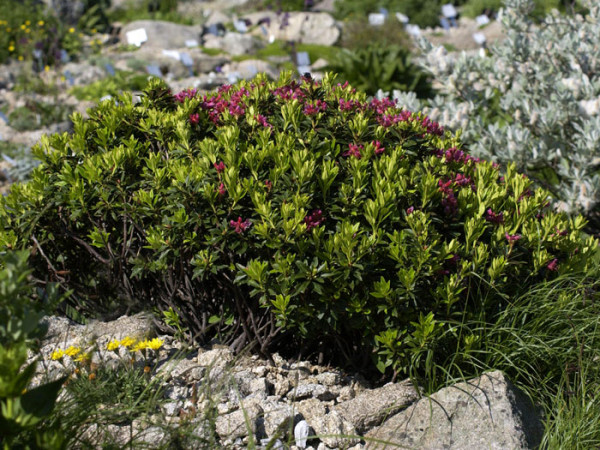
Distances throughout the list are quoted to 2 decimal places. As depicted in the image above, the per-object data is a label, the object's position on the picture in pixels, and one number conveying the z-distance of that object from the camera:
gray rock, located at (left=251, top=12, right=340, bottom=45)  12.55
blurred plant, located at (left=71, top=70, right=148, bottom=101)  8.46
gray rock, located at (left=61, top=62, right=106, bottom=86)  9.58
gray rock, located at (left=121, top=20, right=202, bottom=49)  11.66
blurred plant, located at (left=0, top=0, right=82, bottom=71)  10.30
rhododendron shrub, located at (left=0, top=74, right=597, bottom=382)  2.80
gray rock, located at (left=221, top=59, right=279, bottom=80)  9.48
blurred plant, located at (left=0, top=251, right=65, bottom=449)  1.82
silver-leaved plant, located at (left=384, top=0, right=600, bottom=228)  4.52
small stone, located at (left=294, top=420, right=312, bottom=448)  2.70
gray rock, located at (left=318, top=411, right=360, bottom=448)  2.74
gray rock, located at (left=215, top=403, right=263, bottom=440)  2.68
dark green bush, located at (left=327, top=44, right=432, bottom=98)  7.44
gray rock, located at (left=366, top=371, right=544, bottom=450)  2.61
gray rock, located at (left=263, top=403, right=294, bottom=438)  2.72
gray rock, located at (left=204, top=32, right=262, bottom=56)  11.33
